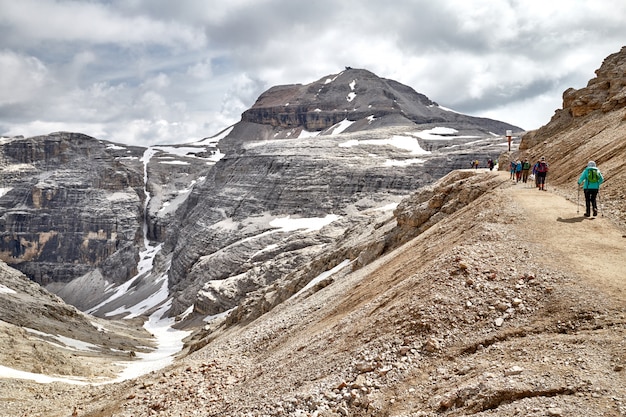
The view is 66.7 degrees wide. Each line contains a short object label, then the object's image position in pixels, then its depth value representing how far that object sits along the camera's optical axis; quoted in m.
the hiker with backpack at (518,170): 22.69
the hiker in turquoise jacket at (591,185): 14.53
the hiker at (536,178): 20.33
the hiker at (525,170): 22.23
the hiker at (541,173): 19.69
